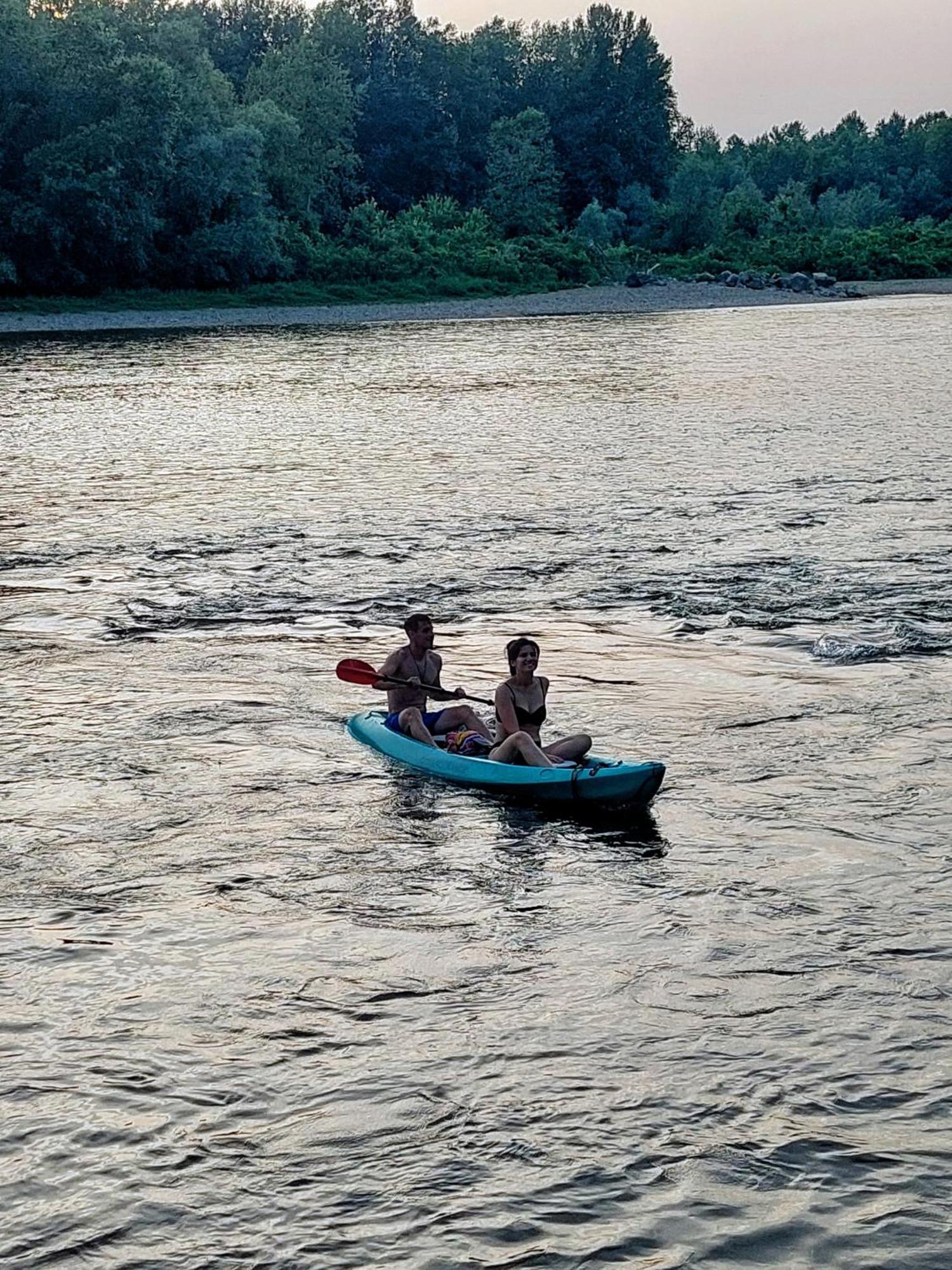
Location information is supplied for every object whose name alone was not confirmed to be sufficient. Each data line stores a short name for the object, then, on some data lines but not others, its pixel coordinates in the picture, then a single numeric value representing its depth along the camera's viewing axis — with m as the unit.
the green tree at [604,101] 96.56
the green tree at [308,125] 66.69
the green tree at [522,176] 79.75
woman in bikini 9.17
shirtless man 9.95
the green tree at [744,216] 81.81
